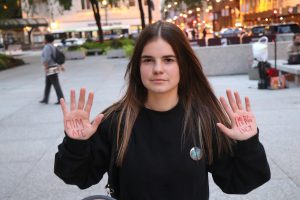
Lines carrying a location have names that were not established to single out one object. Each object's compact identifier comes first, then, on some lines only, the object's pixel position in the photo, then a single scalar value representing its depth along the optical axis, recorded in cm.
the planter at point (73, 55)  3388
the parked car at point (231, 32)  4316
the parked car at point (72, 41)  5681
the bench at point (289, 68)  1298
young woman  220
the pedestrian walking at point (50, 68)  1248
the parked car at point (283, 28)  2894
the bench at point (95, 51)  3750
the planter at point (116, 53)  3192
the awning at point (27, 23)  4792
